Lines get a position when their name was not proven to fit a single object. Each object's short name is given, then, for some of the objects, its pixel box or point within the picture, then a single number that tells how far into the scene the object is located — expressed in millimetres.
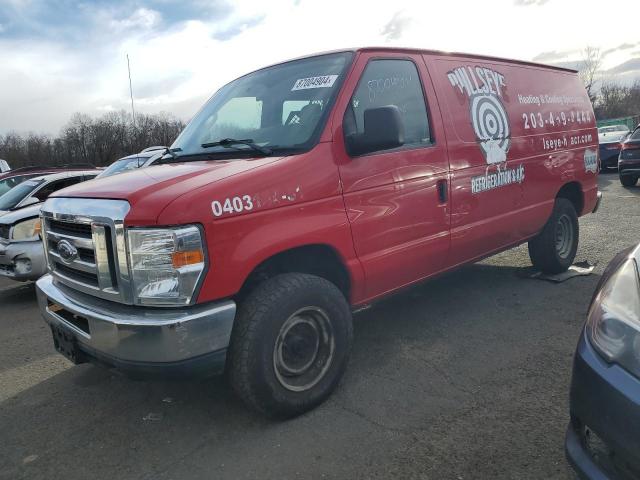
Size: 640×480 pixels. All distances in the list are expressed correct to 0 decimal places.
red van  2506
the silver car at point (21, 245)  6117
